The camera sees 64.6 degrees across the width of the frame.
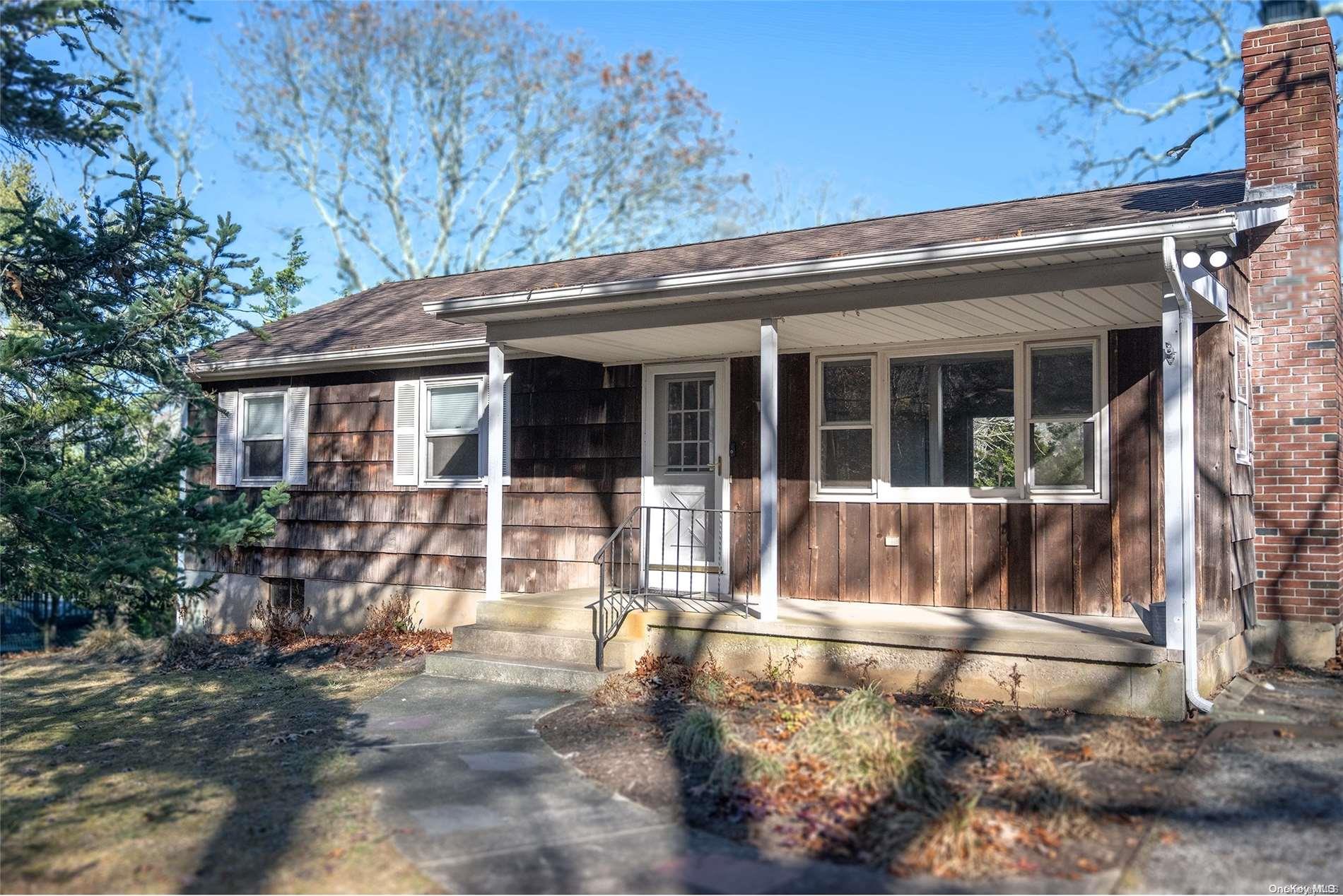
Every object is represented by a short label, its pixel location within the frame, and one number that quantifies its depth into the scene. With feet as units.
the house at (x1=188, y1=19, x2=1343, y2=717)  22.86
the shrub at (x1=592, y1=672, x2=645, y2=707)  24.36
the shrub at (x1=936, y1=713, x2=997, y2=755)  19.24
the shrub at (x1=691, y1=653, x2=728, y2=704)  23.88
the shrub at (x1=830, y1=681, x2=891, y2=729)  18.97
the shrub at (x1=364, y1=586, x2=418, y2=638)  36.83
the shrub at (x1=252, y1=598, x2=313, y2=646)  38.81
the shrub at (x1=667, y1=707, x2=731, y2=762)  19.13
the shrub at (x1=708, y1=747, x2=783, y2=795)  17.48
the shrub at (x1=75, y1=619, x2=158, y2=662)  38.78
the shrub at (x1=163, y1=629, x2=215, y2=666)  34.86
